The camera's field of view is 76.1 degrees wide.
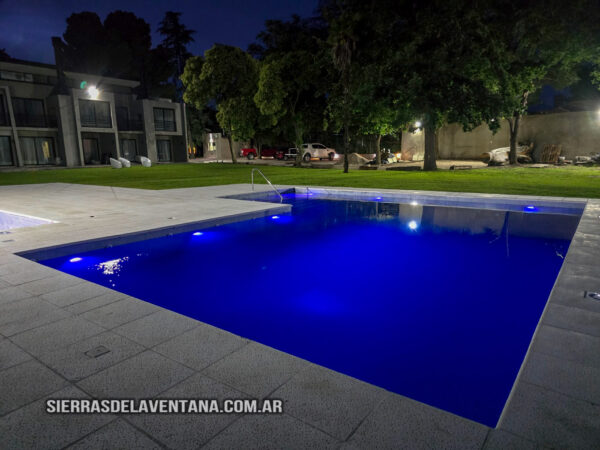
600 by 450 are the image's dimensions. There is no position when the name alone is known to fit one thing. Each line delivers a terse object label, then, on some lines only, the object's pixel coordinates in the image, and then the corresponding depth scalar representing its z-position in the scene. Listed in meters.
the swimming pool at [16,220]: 8.48
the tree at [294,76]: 28.34
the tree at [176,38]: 51.09
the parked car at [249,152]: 47.12
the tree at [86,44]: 49.09
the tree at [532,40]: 18.77
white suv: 37.12
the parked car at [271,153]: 44.52
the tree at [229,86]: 32.00
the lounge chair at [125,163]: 29.14
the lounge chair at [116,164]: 27.57
